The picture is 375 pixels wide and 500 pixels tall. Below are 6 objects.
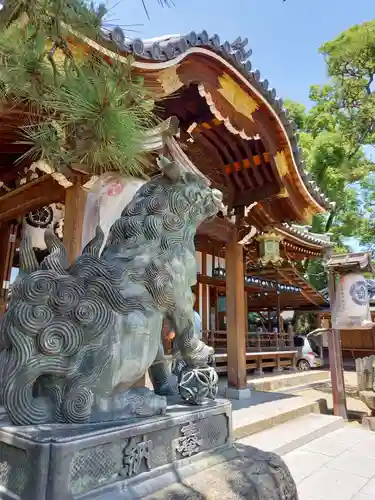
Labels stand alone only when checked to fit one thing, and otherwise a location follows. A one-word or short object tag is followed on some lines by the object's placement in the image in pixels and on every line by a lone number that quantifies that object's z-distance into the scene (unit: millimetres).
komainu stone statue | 1663
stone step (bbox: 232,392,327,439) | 4927
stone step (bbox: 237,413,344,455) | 4667
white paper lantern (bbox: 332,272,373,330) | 7162
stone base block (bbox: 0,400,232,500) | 1411
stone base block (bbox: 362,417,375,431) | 6818
